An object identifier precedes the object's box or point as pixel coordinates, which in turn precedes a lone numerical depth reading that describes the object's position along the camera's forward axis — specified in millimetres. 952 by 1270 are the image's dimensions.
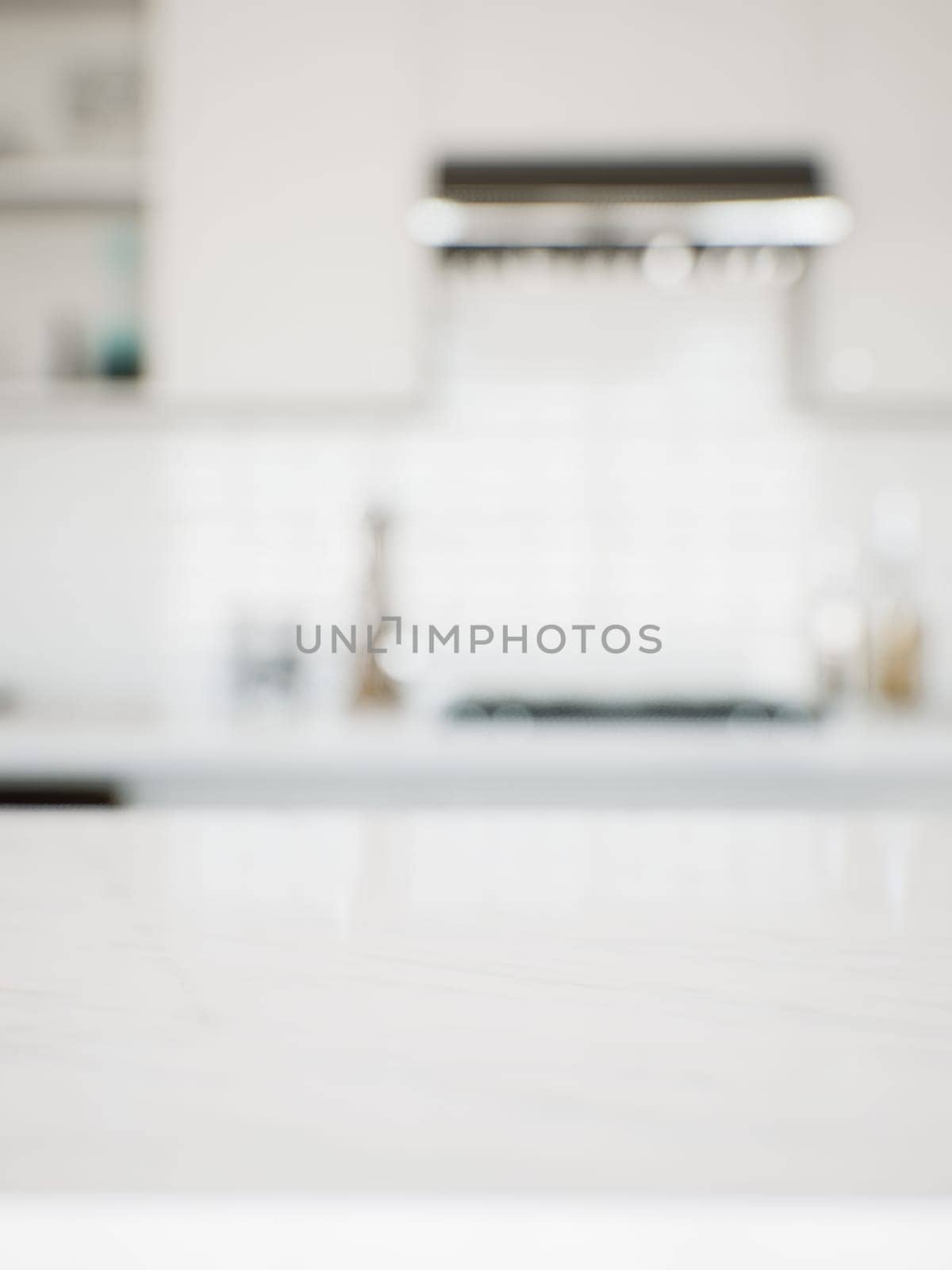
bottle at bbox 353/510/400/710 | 2029
